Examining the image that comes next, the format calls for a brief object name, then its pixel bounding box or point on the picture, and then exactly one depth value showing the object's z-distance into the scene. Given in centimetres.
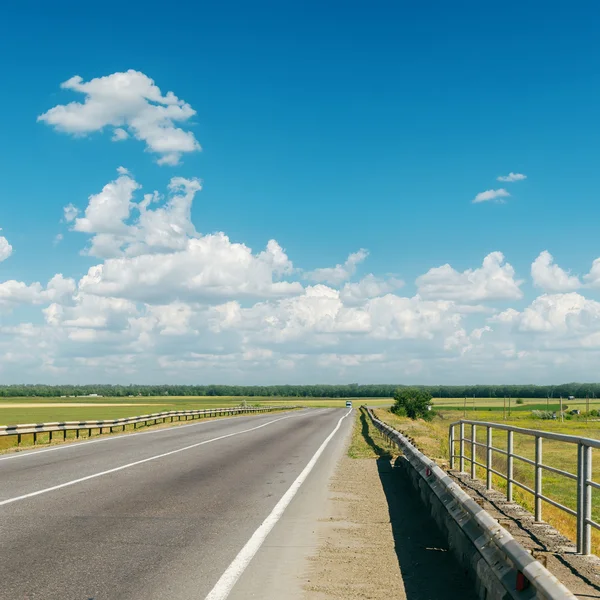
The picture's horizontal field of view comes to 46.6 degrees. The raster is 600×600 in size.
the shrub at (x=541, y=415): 13274
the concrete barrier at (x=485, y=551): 459
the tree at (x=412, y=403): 9804
